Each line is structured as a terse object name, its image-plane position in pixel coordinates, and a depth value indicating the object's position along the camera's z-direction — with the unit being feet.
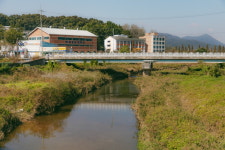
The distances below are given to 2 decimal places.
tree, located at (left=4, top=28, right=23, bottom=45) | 251.39
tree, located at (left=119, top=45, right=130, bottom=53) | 292.77
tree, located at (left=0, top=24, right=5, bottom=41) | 276.16
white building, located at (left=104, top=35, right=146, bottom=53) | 347.77
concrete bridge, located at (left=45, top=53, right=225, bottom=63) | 163.94
